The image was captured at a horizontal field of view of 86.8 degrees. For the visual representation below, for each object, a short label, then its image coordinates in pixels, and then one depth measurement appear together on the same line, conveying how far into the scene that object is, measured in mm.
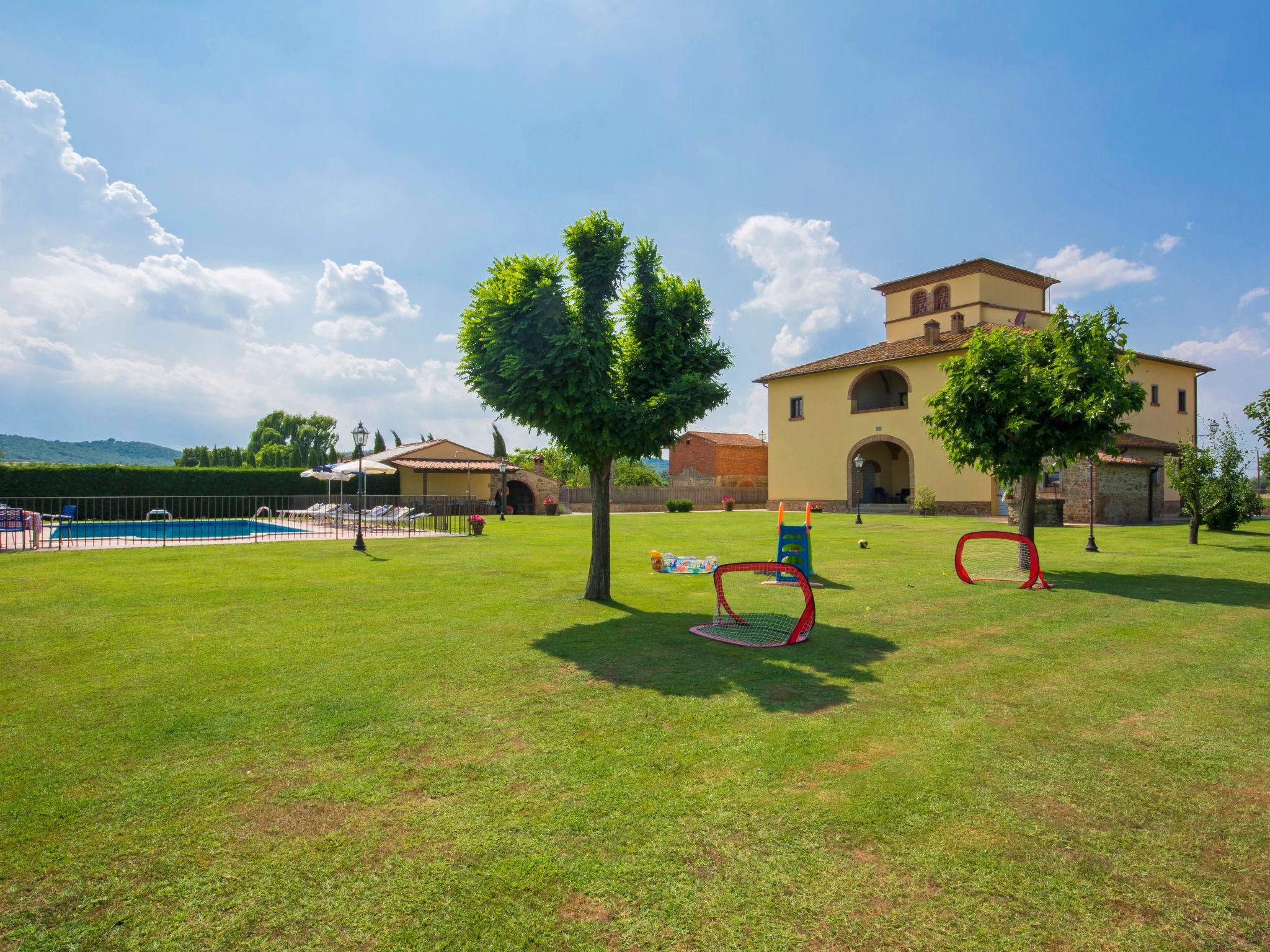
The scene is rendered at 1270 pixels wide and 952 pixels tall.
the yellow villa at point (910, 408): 33531
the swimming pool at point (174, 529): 22917
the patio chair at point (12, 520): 21127
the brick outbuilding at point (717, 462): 52594
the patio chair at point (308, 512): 29853
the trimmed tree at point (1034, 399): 12695
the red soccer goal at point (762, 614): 7562
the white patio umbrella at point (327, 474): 28219
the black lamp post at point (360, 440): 19469
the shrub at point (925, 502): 33688
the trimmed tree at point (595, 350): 8602
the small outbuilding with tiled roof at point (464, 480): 39656
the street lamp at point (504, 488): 30906
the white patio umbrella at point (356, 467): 26312
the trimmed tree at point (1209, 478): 19906
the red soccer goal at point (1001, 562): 11453
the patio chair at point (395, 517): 26047
